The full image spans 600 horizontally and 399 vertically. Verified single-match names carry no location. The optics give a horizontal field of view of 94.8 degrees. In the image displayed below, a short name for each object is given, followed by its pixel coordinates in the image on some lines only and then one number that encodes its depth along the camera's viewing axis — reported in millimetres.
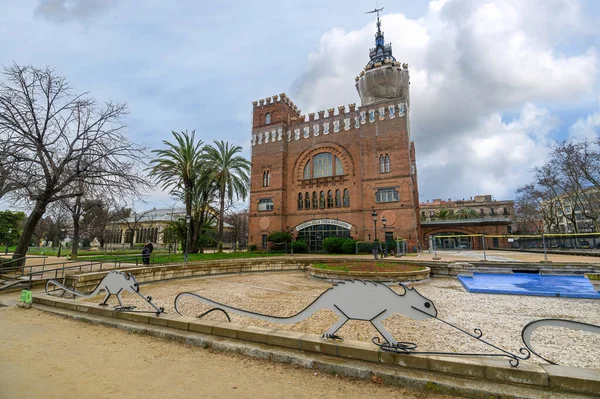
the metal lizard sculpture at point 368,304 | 3730
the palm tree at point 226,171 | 29141
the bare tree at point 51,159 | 11617
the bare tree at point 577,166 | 26156
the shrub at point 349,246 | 28594
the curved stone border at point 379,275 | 12297
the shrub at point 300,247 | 32031
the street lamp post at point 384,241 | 25566
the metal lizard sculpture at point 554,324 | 3053
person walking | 14656
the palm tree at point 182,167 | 27266
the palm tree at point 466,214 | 60703
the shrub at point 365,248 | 28078
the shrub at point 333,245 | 29469
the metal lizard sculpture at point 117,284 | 6043
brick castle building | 29719
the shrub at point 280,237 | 32250
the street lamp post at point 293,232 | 33903
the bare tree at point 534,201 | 37594
